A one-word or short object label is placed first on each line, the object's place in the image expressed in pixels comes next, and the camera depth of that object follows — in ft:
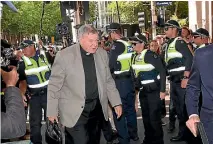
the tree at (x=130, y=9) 85.89
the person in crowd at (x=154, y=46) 20.61
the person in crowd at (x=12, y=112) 5.22
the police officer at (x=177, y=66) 13.07
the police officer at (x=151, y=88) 12.77
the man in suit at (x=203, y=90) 7.25
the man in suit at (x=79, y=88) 9.25
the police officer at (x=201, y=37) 14.75
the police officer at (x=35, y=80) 13.94
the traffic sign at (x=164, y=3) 40.58
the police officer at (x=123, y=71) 14.25
